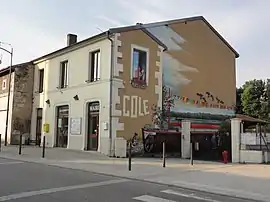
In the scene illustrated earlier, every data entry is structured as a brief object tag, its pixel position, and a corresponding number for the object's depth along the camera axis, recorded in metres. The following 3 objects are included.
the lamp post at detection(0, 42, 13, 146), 25.56
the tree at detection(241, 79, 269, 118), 42.16
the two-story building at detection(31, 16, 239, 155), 18.95
